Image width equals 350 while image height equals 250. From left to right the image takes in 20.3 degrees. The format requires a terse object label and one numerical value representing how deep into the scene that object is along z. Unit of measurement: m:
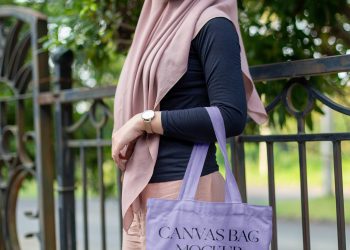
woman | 2.75
